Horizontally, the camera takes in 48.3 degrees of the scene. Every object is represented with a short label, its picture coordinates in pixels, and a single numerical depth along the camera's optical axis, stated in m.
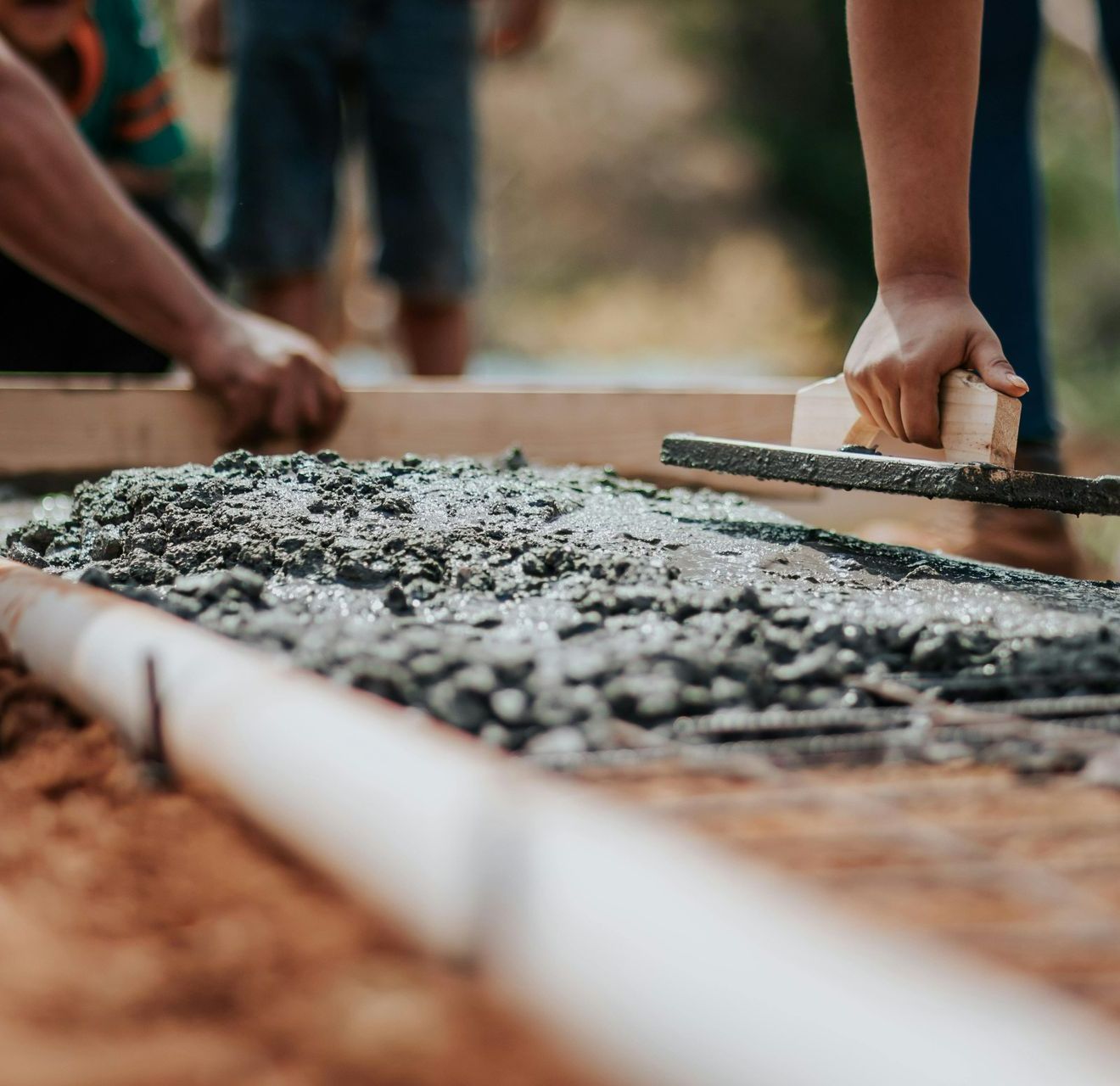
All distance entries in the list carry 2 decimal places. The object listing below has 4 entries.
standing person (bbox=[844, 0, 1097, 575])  1.63
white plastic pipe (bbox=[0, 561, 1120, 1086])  0.50
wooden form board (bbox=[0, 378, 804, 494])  2.41
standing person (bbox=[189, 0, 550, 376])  3.39
